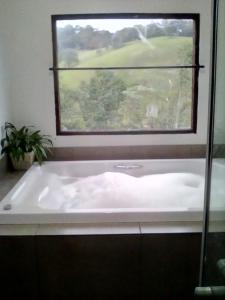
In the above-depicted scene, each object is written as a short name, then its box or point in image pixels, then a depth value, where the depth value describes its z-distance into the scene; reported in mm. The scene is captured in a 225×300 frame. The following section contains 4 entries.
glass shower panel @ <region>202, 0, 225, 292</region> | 1208
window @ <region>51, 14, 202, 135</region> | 3148
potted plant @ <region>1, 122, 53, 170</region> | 2980
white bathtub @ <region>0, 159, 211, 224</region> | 2004
